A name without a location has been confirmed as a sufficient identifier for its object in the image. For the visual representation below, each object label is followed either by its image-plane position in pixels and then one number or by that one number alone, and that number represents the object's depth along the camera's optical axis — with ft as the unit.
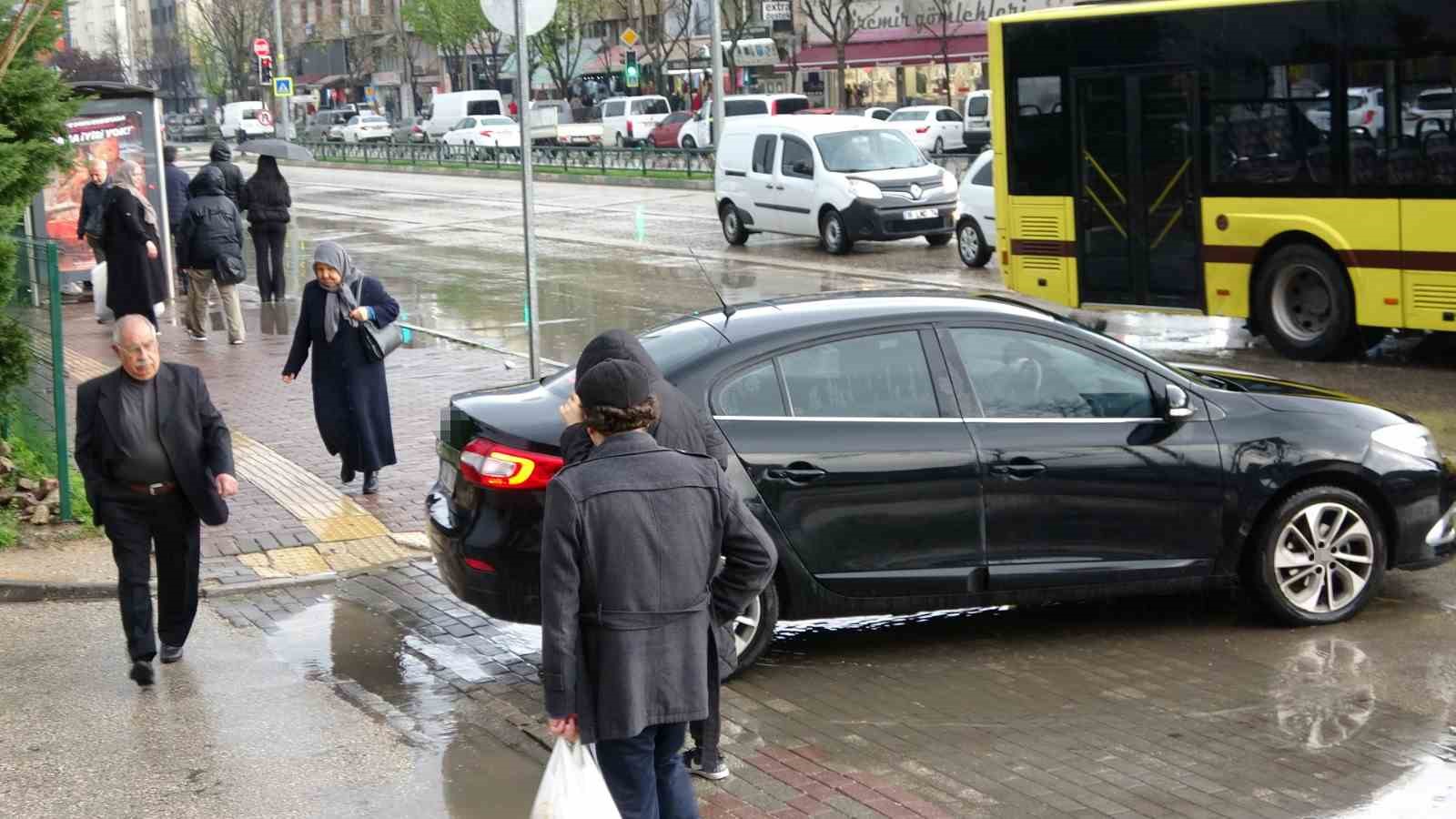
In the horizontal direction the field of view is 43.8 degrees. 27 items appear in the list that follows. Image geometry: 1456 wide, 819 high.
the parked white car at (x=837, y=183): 79.41
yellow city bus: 44.39
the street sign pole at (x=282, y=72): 209.46
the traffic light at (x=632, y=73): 193.16
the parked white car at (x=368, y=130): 244.83
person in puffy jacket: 55.93
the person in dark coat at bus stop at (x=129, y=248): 50.93
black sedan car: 22.35
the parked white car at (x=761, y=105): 156.97
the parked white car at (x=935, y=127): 153.28
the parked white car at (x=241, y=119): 268.21
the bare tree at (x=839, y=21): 195.83
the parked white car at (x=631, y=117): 196.13
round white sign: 37.37
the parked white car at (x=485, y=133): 196.54
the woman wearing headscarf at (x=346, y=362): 33.50
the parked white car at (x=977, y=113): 150.71
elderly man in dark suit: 22.93
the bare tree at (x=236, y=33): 297.53
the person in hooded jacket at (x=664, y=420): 15.99
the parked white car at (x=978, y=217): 71.10
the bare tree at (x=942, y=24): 194.70
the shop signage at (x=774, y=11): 156.35
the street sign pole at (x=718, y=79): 120.78
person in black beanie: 14.14
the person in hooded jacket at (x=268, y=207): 63.98
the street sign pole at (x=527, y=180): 37.35
